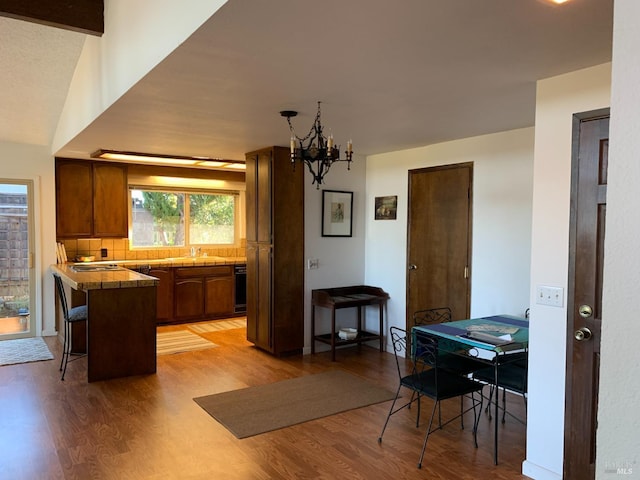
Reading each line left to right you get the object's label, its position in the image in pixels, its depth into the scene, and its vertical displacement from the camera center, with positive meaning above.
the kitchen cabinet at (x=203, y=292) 6.74 -0.98
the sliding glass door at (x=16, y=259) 5.71 -0.44
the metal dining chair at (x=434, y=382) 2.92 -1.01
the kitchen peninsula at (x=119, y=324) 4.29 -0.94
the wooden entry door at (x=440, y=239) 4.53 -0.12
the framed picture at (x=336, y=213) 5.43 +0.15
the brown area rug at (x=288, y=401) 3.44 -1.43
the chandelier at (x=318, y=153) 3.17 +0.50
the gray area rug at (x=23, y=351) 4.91 -1.41
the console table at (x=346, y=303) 5.09 -0.84
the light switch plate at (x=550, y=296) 2.58 -0.38
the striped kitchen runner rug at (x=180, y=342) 5.44 -1.43
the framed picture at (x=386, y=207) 5.31 +0.22
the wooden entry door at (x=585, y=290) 2.40 -0.32
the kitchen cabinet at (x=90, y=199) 6.11 +0.33
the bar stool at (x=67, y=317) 4.47 -0.88
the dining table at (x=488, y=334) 2.82 -0.69
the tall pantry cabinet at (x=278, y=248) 5.05 -0.24
